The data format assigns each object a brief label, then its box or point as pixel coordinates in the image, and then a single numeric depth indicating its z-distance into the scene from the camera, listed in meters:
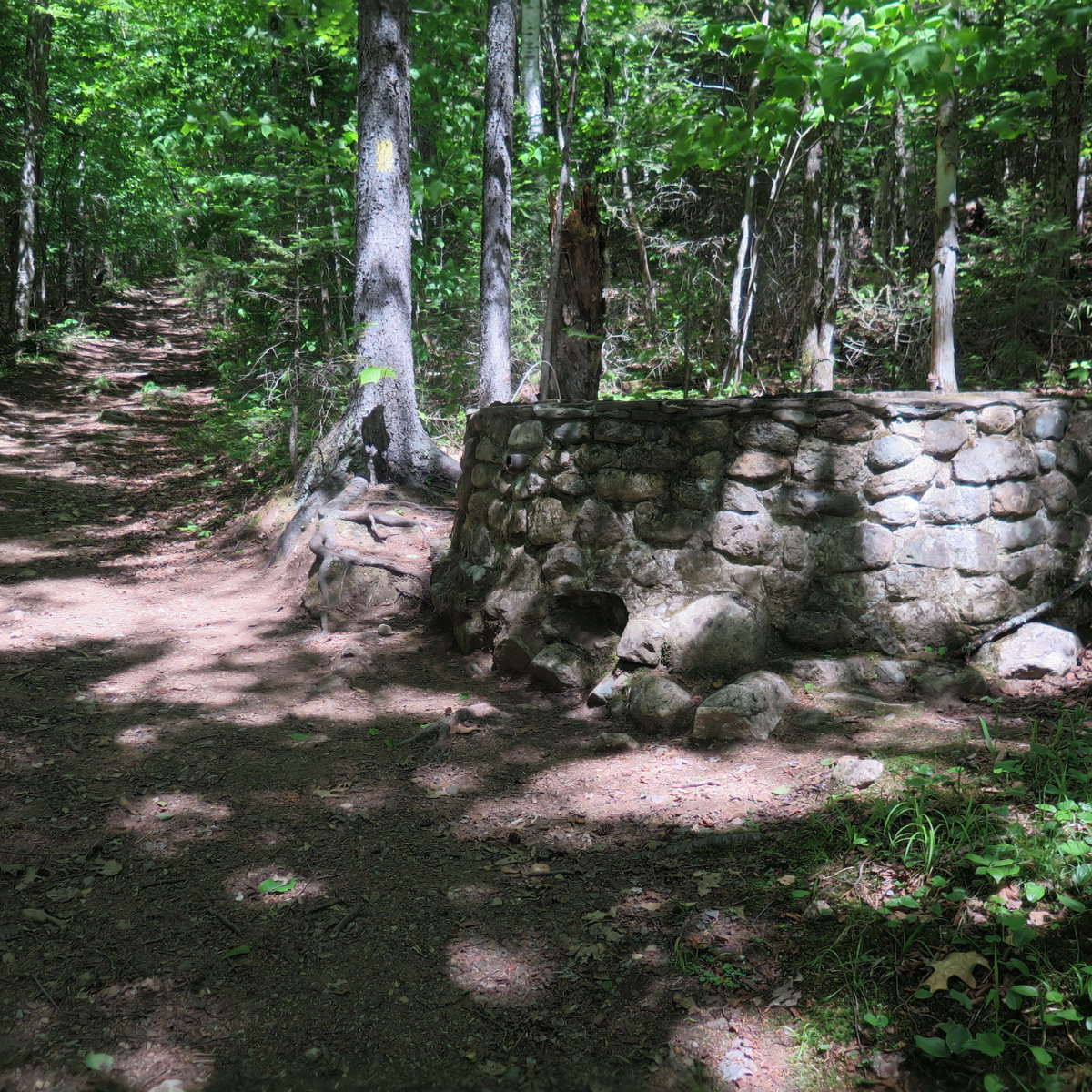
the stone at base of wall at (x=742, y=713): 3.55
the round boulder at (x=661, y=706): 3.73
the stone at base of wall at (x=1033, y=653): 3.71
